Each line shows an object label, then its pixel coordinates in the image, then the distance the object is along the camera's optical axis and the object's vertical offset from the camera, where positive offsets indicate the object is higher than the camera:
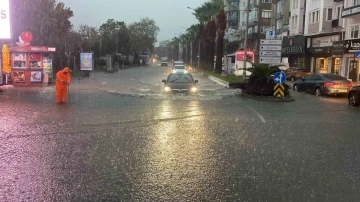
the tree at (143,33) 93.32 +6.65
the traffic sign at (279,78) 20.68 -0.82
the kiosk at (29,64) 26.20 -0.50
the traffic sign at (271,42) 23.11 +1.15
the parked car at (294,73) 38.08 -1.01
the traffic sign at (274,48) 23.16 +0.80
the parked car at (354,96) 17.98 -1.49
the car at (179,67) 44.44 -0.81
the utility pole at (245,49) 29.13 +0.91
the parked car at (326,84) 22.88 -1.25
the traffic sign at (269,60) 23.25 +0.10
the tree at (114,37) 81.61 +4.44
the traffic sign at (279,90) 20.59 -1.45
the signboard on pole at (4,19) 21.58 +2.01
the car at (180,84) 21.38 -1.29
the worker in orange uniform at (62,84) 16.81 -1.12
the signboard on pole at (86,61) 41.78 -0.32
